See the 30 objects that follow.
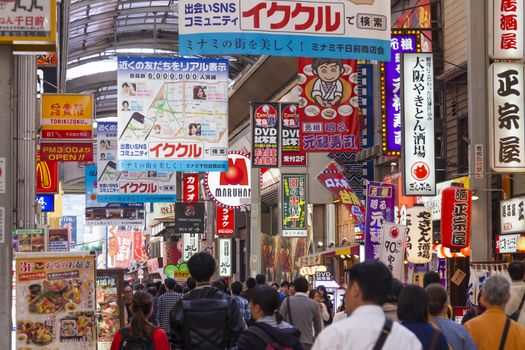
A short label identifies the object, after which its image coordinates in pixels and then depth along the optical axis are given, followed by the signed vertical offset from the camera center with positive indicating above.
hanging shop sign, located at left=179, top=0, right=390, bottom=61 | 13.18 +2.33
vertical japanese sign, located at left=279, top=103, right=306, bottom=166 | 29.11 +2.29
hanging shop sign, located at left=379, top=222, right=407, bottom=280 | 18.20 -0.41
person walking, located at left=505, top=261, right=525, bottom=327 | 9.60 -0.65
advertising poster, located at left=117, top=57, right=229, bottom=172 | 20.91 +2.15
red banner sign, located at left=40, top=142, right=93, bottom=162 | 23.05 +1.53
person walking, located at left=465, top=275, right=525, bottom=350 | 7.21 -0.69
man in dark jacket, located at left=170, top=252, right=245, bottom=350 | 7.68 -0.67
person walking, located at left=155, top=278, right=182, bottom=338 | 13.21 -1.00
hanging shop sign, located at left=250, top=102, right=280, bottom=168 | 29.23 +2.29
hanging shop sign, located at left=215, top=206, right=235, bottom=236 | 42.75 +0.02
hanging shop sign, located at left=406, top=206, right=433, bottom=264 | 21.64 -0.36
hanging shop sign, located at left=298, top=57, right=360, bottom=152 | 21.77 +2.37
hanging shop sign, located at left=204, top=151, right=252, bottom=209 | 33.06 +1.13
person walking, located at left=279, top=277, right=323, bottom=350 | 11.47 -0.98
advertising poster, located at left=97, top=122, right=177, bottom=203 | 29.45 +1.16
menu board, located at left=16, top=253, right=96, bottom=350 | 10.81 -0.78
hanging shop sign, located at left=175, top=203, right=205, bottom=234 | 41.25 +0.22
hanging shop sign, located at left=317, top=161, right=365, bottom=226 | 25.00 +0.72
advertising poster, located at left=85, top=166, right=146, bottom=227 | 44.06 +0.37
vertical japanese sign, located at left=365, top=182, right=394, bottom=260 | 20.53 +0.20
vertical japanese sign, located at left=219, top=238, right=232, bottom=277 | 45.84 -1.39
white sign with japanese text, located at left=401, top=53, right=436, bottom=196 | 21.38 +1.87
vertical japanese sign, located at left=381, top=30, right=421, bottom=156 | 23.89 +2.48
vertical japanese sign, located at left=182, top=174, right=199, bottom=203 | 42.91 +1.36
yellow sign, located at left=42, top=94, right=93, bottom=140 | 22.84 +2.21
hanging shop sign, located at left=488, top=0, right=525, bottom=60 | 19.17 +3.32
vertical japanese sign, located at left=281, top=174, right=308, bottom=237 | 32.25 +0.50
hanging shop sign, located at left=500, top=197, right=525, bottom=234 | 20.06 +0.10
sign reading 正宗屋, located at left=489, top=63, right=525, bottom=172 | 18.92 +1.77
